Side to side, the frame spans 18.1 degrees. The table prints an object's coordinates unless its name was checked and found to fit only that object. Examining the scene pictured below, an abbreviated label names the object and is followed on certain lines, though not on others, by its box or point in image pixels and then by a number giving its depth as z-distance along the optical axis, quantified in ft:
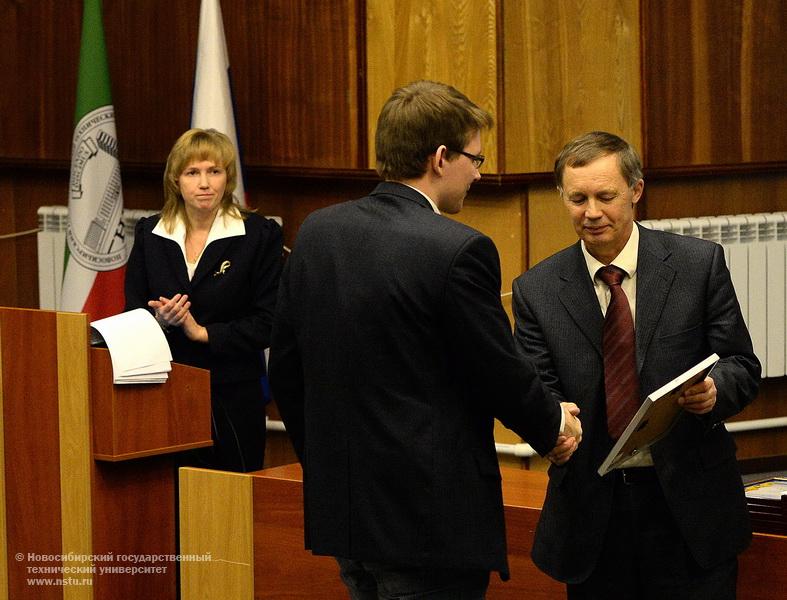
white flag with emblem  32.59
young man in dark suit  14.63
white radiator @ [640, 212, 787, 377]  32.38
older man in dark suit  15.94
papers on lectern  23.90
